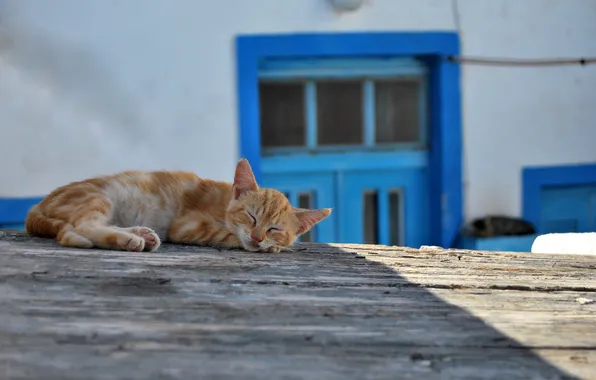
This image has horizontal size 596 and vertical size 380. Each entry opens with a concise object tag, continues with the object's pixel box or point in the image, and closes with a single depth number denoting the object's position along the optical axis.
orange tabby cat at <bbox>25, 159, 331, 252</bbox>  2.66
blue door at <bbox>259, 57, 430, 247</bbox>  5.07
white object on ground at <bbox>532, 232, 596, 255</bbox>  3.10
